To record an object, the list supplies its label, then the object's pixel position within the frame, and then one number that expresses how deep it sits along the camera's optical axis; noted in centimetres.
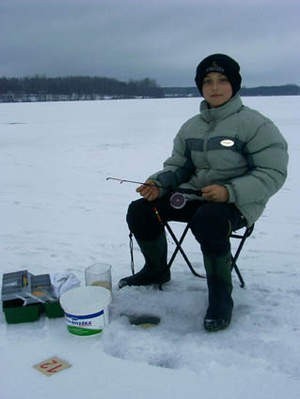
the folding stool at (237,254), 274
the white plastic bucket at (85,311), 240
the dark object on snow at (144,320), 255
